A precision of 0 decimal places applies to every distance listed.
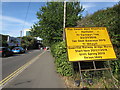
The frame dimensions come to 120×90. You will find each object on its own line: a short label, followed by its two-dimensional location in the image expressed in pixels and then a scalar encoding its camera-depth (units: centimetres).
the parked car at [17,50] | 1991
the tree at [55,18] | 1079
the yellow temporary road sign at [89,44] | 384
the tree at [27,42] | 4097
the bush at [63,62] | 458
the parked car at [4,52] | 1365
